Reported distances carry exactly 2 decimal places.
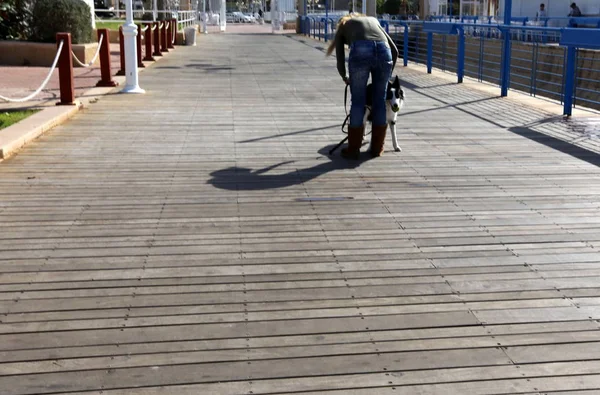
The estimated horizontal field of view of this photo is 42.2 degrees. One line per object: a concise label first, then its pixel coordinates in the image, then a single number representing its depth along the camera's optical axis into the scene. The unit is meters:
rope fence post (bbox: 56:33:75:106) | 10.52
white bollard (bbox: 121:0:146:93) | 12.98
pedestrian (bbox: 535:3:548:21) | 39.93
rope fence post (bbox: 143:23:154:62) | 19.91
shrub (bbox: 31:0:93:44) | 18.17
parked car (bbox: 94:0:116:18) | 39.78
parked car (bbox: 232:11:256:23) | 73.00
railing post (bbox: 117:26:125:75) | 16.38
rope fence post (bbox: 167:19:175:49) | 26.32
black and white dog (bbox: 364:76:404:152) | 7.73
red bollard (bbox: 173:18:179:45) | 28.72
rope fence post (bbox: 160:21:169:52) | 24.35
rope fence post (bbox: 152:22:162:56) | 22.46
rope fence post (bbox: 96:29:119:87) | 13.15
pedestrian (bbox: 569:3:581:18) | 34.28
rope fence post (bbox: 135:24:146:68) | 18.46
